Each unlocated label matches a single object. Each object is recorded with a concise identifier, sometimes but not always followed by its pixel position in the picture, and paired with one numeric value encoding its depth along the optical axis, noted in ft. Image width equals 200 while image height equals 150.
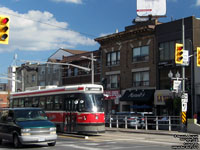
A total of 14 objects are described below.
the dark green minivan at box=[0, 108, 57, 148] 48.49
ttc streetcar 70.69
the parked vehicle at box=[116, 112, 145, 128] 100.40
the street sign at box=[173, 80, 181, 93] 87.56
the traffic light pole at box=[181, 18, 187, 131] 86.69
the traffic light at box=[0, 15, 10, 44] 49.96
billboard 142.92
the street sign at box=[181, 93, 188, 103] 87.04
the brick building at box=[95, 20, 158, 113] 132.36
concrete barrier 83.97
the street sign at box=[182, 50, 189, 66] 85.09
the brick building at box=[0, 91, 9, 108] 292.16
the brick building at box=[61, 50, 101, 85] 163.09
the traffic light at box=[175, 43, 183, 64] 79.65
